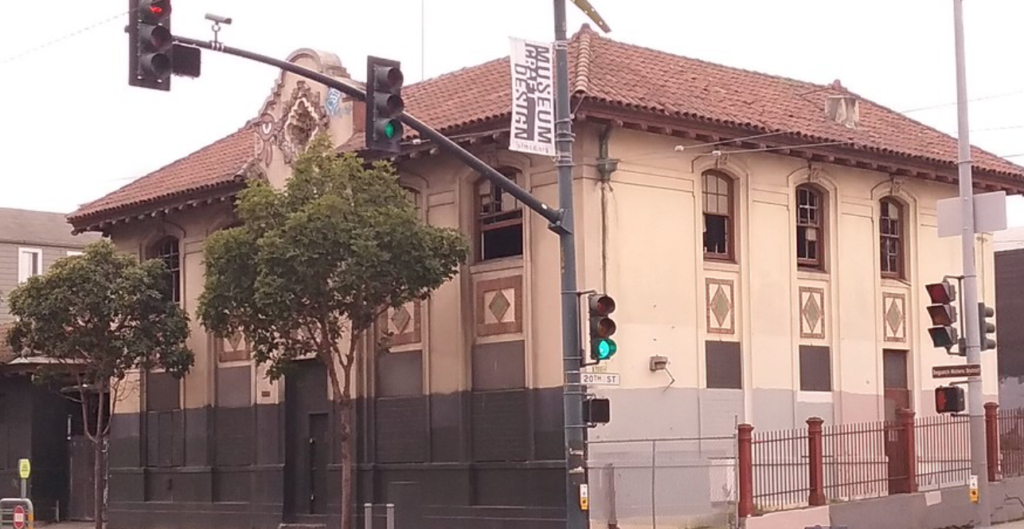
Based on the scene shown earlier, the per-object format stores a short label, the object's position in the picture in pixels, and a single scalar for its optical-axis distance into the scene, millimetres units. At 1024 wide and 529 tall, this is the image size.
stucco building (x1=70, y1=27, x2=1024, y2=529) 25141
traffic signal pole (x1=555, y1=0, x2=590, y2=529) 19969
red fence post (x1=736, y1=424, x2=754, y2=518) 23438
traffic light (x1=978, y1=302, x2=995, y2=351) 21500
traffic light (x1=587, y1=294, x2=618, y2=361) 19984
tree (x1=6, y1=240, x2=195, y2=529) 30031
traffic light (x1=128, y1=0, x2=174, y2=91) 15711
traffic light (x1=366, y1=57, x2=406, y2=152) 17359
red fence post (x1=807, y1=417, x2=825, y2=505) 24688
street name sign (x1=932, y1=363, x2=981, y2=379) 20922
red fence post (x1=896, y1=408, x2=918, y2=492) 26308
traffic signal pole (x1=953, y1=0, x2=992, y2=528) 21062
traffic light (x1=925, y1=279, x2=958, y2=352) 21266
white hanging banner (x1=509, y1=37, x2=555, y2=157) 20141
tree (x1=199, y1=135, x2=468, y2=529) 23797
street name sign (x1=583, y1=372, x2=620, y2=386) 21641
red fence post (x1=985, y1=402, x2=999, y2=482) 28203
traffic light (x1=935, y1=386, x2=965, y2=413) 21484
